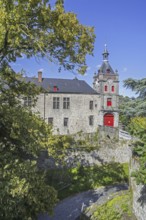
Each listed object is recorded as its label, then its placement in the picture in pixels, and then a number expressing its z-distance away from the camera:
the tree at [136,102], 22.28
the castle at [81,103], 36.47
